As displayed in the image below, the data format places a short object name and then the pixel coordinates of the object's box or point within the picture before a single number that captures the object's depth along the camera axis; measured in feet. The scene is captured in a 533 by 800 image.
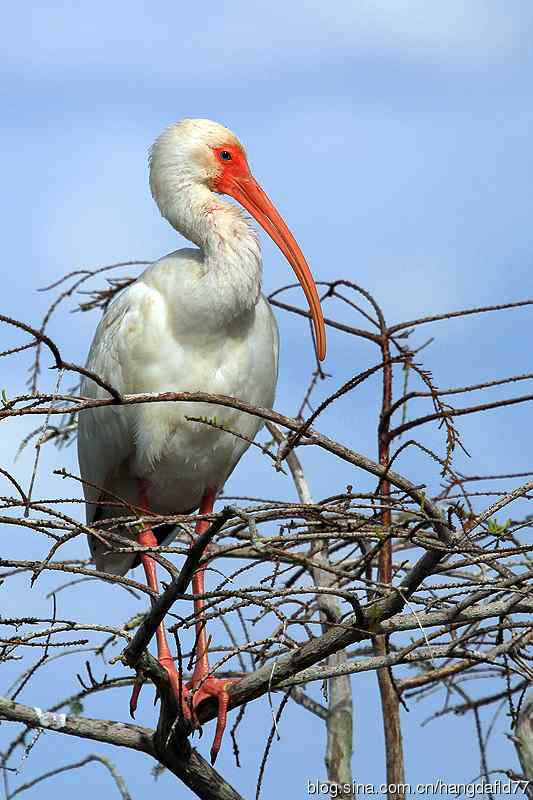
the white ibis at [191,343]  40.73
